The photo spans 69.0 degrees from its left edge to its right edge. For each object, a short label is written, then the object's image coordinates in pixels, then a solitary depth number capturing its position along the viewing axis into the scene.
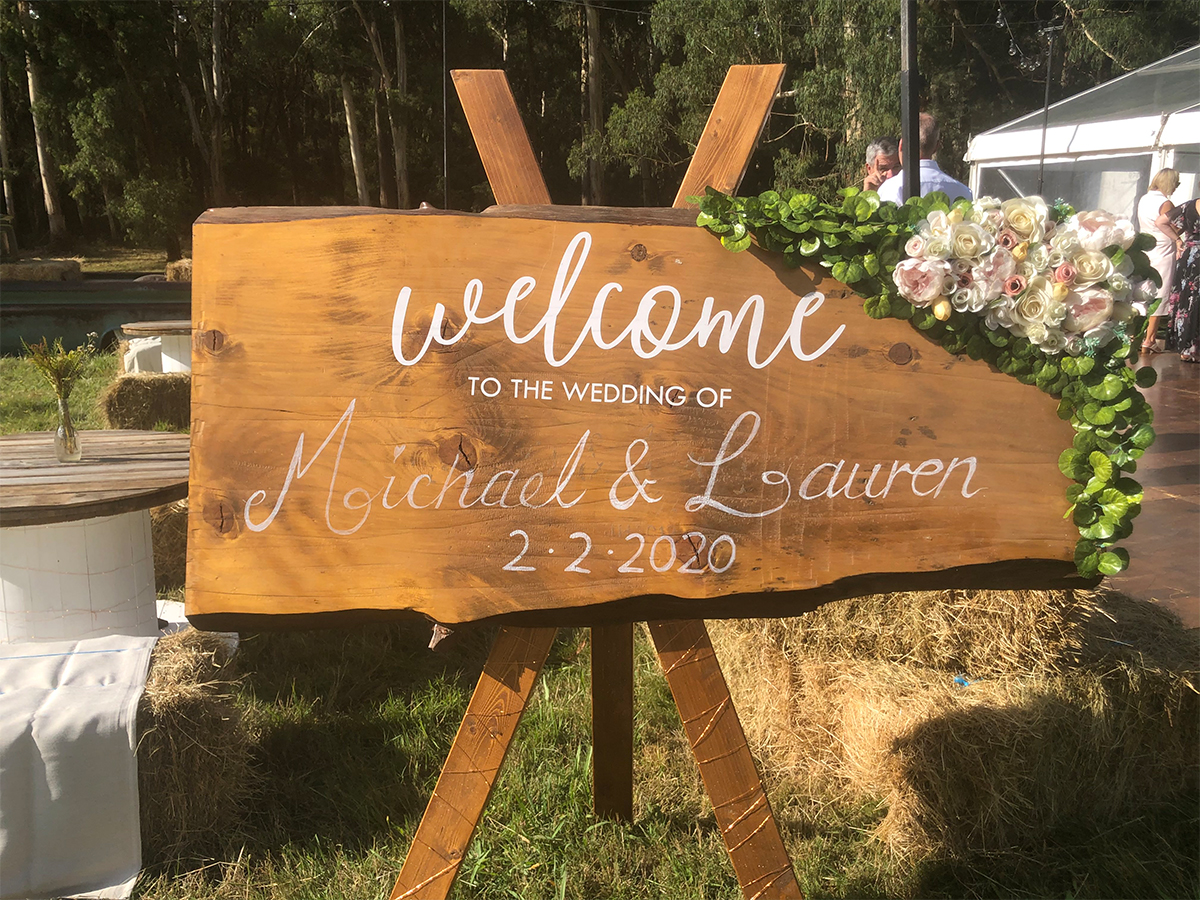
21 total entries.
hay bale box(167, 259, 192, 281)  13.38
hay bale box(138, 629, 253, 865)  2.21
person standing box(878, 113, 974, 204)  3.53
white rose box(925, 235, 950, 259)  1.50
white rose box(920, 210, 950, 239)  1.51
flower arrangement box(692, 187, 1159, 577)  1.49
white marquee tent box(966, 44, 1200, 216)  7.93
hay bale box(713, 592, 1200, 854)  2.25
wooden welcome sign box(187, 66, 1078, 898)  1.44
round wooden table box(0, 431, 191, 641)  2.51
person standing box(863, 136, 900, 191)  3.77
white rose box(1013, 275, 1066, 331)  1.49
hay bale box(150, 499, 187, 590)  4.16
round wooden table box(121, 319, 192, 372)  7.05
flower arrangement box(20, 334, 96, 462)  2.68
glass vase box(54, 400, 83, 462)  2.90
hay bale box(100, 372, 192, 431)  6.19
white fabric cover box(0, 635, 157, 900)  2.02
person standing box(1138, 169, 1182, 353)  7.50
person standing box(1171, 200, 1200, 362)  7.81
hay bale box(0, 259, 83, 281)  12.91
